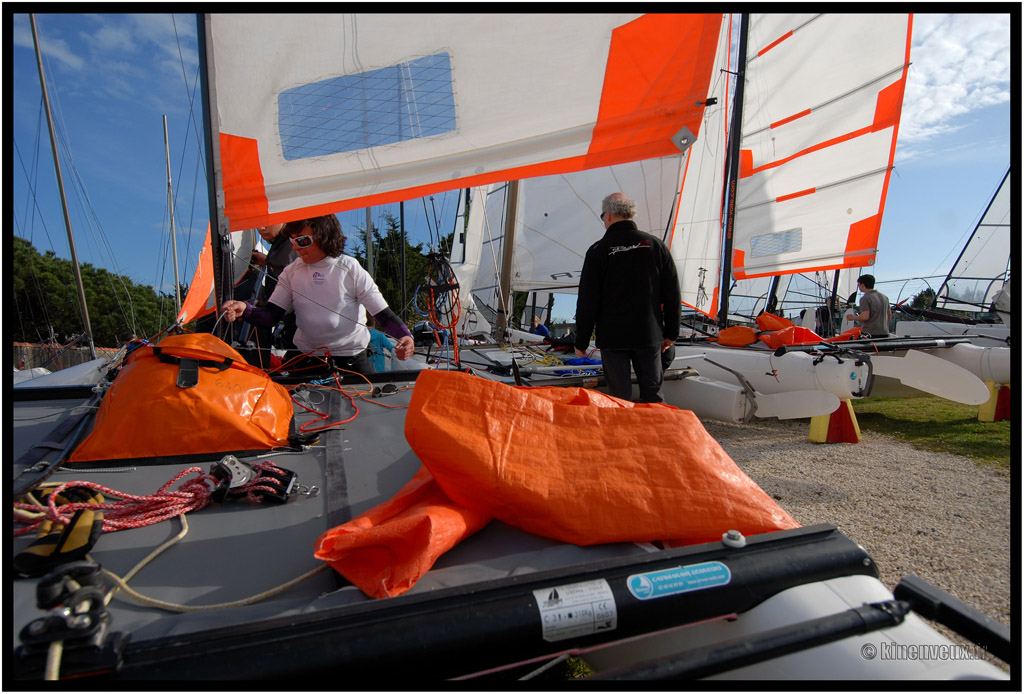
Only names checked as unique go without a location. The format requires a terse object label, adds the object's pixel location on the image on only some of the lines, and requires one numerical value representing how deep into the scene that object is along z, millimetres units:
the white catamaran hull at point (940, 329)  7441
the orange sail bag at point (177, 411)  1598
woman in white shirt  2570
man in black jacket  2746
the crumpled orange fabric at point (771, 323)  5418
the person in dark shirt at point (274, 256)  3820
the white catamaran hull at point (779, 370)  3539
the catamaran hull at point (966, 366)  4180
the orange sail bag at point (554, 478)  1058
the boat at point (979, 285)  8875
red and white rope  1155
